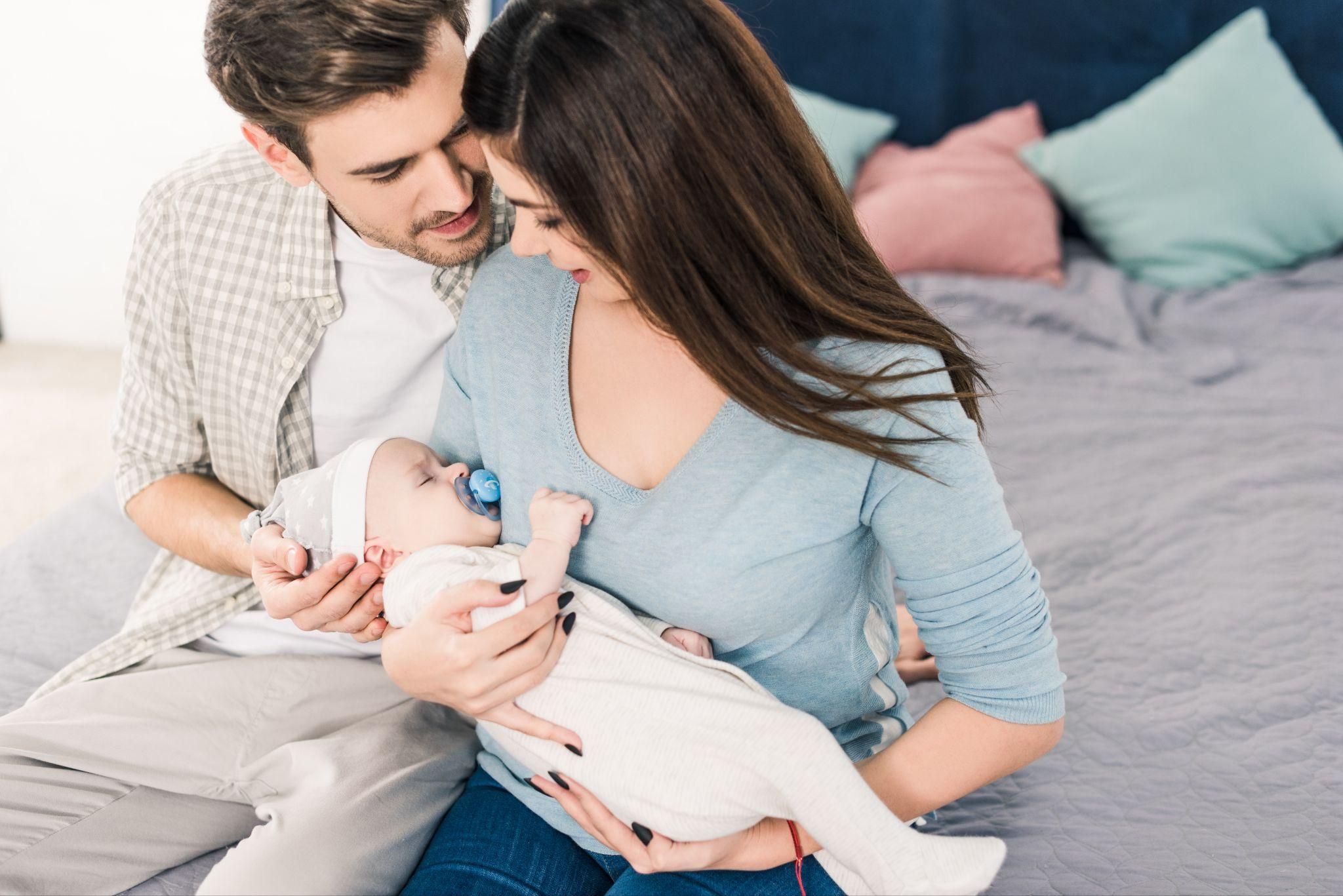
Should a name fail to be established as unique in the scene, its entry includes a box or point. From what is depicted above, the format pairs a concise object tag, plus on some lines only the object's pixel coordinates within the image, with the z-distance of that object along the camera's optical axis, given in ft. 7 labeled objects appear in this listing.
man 3.93
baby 3.25
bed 4.13
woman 3.10
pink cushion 8.79
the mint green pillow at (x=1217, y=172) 8.53
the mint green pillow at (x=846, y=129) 9.75
